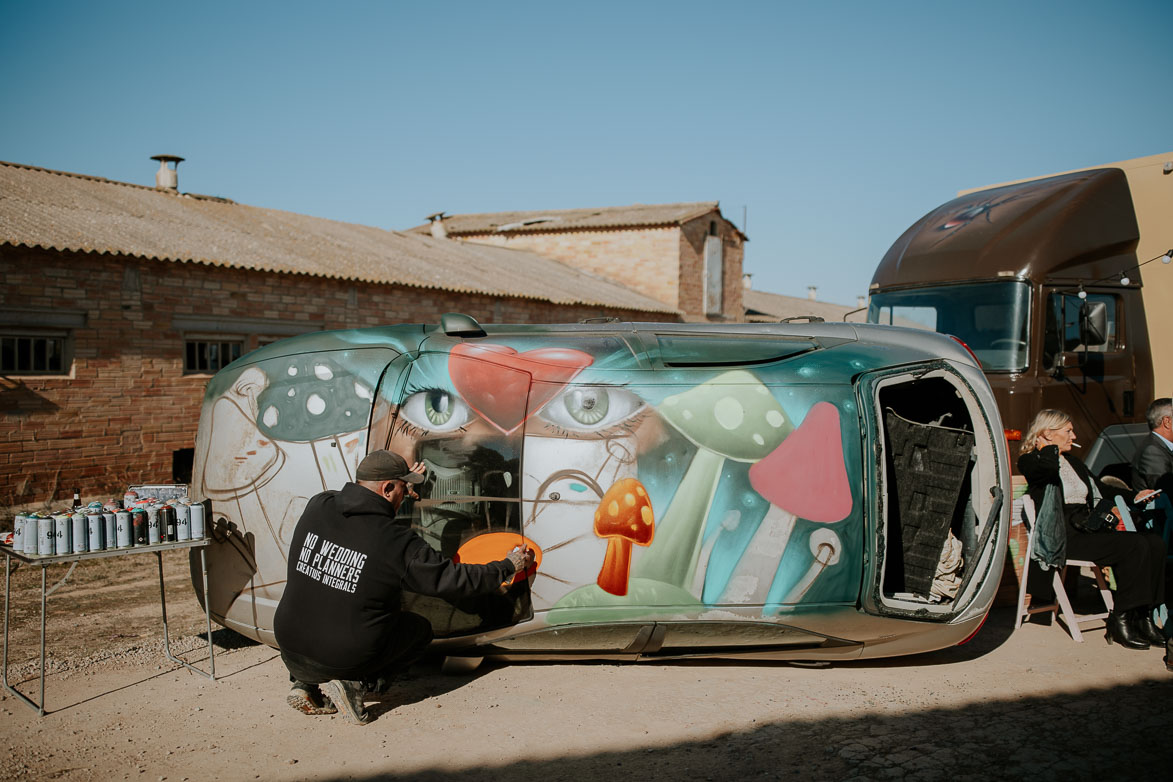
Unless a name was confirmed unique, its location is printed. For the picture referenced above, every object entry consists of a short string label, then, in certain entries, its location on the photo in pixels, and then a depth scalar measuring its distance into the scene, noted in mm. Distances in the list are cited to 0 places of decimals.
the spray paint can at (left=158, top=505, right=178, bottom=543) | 4875
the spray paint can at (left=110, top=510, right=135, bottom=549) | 4770
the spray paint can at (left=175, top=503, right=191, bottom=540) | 4898
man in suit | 5910
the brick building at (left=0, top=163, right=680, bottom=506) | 10656
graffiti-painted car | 4691
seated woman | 5570
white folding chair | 5707
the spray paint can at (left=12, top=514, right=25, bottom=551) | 4582
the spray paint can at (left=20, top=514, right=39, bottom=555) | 4559
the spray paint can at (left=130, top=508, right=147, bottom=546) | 4840
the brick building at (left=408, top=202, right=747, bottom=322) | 28109
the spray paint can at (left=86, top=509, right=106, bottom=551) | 4688
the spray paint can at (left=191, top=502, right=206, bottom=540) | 4914
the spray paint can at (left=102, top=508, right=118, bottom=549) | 4746
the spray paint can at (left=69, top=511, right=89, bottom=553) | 4633
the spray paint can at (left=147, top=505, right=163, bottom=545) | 4848
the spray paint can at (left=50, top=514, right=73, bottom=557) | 4578
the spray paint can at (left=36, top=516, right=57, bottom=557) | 4543
